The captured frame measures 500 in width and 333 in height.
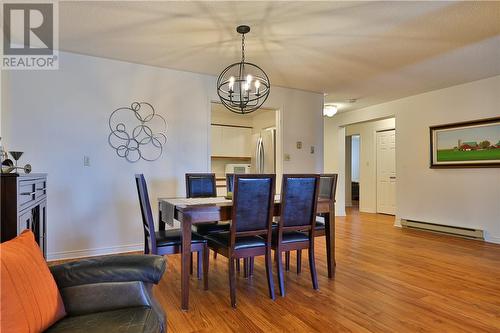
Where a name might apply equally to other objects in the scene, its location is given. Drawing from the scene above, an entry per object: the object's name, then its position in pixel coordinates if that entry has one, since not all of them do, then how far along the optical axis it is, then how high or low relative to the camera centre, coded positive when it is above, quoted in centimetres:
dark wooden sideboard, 155 -22
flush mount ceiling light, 590 +110
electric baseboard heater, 445 -105
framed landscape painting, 430 +32
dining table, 223 -41
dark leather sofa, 116 -58
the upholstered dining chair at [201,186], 336 -23
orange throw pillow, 96 -44
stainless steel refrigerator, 576 +28
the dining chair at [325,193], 292 -30
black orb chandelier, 275 +80
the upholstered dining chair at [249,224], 225 -46
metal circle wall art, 373 +44
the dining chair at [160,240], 239 -62
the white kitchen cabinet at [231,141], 659 +57
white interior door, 689 -17
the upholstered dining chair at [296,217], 247 -44
